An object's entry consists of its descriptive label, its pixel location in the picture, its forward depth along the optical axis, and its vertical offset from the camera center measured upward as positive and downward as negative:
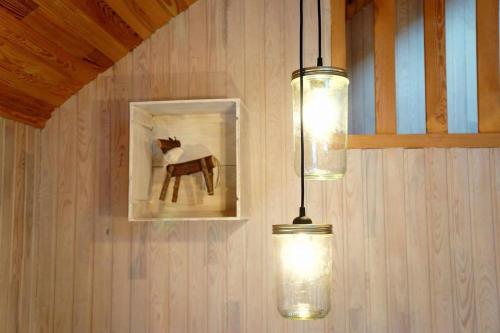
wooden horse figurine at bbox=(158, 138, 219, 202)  2.76 +0.11
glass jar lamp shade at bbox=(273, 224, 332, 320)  1.58 -0.21
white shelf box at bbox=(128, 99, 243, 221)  2.79 +0.18
